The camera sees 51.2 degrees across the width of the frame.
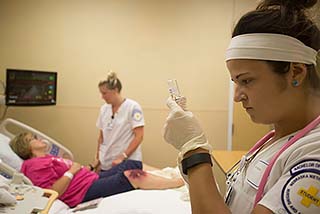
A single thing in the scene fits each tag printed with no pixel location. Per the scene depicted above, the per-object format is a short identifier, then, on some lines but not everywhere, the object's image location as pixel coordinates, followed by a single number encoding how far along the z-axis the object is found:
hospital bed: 2.11
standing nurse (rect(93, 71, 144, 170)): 3.32
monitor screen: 3.54
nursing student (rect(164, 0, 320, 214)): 0.76
